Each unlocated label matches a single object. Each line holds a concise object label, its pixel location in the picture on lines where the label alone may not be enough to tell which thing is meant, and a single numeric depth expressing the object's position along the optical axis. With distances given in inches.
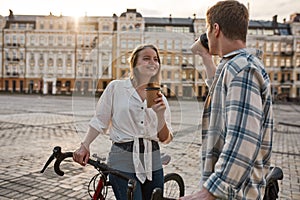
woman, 80.6
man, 53.0
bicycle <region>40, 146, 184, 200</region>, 77.6
